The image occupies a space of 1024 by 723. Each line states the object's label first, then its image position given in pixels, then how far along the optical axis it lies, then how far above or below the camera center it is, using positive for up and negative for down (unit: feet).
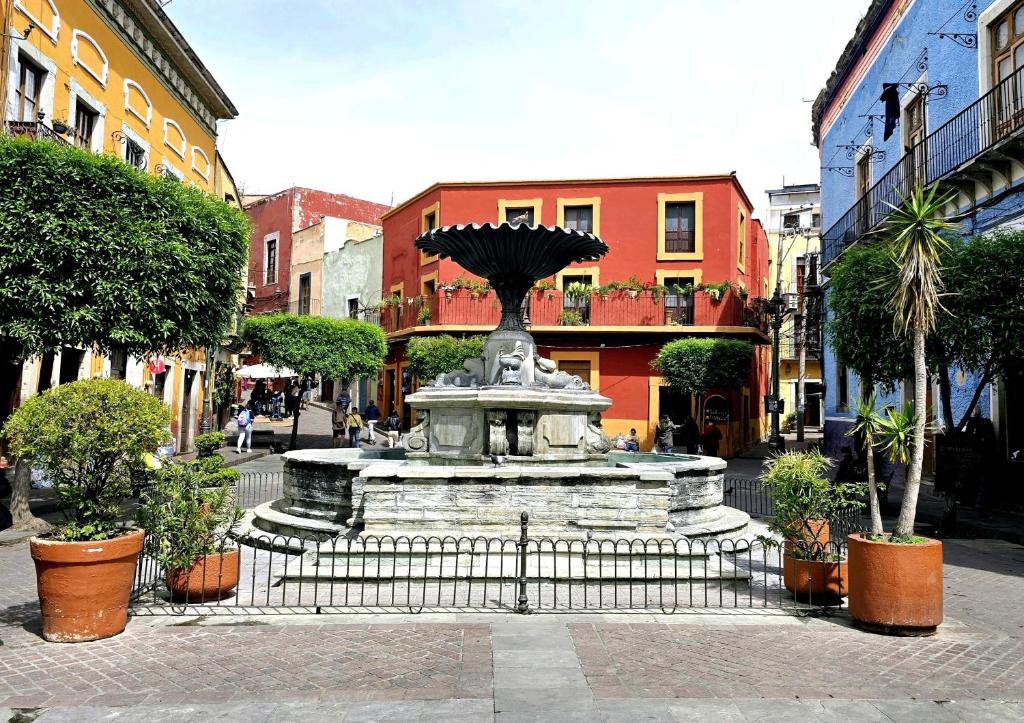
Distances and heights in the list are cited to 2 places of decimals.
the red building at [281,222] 145.69 +35.67
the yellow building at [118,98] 48.73 +23.72
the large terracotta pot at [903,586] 19.39 -4.30
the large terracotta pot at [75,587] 18.38 -4.52
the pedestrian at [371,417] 87.86 -1.14
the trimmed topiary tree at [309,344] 81.41 +6.71
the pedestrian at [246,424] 75.66 -1.92
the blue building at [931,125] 45.11 +22.08
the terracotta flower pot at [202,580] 21.59 -5.02
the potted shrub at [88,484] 18.45 -2.18
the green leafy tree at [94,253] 34.88 +7.16
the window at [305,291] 139.64 +21.14
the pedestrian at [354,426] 74.59 -1.86
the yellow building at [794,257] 134.92 +28.50
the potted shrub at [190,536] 21.21 -3.72
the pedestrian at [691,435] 76.28 -2.10
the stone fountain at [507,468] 27.02 -2.24
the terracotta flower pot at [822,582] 22.35 -4.86
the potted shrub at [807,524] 22.43 -3.30
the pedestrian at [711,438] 68.08 -2.10
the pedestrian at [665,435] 70.74 -2.03
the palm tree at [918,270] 22.33 +4.46
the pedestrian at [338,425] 76.84 -1.84
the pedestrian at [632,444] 65.77 -2.74
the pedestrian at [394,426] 76.03 -2.05
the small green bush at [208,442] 44.80 -2.31
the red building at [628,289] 90.53 +14.88
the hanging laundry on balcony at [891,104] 61.57 +25.65
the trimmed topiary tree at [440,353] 80.94 +5.96
